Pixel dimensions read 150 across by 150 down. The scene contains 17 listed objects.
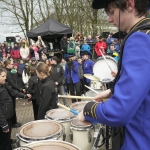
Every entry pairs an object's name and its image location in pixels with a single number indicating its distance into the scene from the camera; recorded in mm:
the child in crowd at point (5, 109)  3779
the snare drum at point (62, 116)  3156
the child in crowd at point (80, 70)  7961
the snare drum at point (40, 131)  2489
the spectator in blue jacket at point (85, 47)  13483
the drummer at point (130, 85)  1081
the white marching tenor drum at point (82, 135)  2902
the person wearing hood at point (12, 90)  4941
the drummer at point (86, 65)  8141
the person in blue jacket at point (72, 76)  7750
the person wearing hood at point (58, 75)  7498
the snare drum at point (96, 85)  5839
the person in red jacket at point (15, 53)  13925
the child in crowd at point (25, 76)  8117
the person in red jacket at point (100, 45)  12945
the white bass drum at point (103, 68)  4768
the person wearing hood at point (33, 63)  7802
